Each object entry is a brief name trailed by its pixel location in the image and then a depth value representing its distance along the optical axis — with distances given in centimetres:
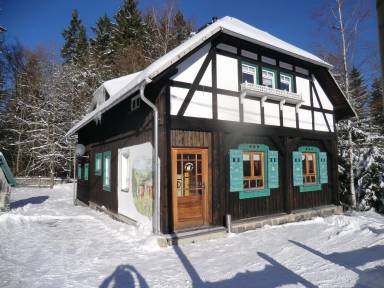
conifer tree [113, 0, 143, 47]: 2855
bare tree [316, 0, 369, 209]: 1362
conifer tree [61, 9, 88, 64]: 3209
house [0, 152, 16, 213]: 1129
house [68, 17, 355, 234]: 759
